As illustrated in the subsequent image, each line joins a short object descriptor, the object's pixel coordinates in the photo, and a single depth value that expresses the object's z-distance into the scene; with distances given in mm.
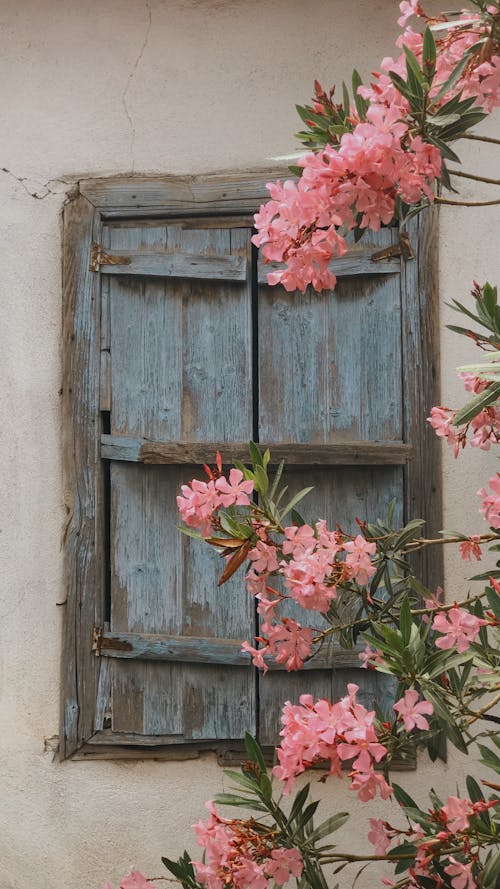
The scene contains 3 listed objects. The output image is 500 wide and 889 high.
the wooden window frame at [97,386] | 3584
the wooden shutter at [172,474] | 3613
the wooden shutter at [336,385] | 3602
